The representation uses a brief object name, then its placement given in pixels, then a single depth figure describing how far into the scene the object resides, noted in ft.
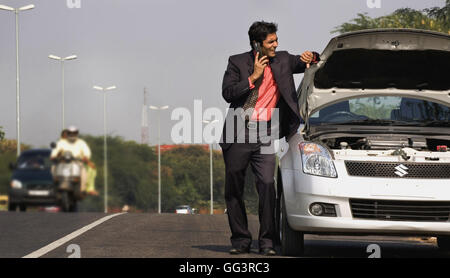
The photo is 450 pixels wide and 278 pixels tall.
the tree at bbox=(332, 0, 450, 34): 64.44
